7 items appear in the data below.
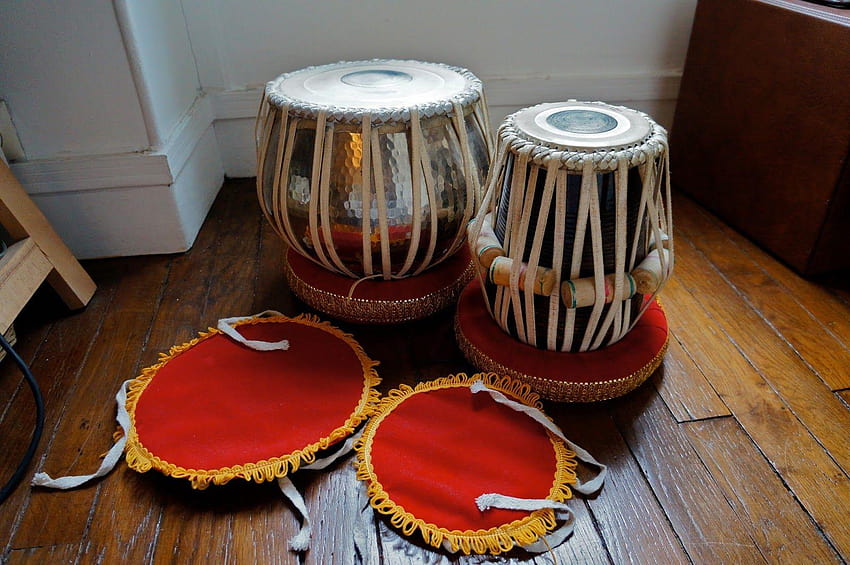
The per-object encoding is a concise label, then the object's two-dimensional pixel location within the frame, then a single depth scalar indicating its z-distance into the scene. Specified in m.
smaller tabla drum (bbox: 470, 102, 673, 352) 0.96
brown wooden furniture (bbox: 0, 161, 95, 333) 1.16
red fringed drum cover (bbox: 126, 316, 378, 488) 0.97
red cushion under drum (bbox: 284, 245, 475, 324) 1.24
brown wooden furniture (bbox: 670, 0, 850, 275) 1.29
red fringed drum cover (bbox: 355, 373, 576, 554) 0.88
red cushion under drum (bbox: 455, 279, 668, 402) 1.07
